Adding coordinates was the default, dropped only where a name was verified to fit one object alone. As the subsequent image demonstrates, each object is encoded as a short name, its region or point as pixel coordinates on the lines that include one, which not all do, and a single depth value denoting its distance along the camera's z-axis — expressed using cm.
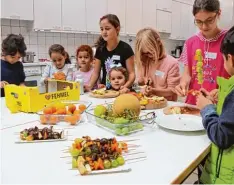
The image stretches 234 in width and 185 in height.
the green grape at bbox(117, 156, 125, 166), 79
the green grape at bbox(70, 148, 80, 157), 82
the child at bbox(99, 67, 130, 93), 212
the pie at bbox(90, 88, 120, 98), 183
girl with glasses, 152
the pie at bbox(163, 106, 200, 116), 136
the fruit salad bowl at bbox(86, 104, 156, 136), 106
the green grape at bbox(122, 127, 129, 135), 105
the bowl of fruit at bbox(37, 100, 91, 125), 122
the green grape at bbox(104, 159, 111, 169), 77
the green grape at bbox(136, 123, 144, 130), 111
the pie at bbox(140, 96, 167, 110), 151
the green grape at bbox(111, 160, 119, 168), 78
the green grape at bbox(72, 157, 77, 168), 78
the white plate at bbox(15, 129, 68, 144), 99
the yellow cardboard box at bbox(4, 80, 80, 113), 144
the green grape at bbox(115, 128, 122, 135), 105
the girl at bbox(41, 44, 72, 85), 258
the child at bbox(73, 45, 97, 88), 259
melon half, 114
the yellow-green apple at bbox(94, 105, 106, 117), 117
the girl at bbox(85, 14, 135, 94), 217
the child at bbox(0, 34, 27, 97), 221
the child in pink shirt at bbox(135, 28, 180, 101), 191
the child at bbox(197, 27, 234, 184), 88
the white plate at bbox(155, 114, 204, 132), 110
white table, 73
